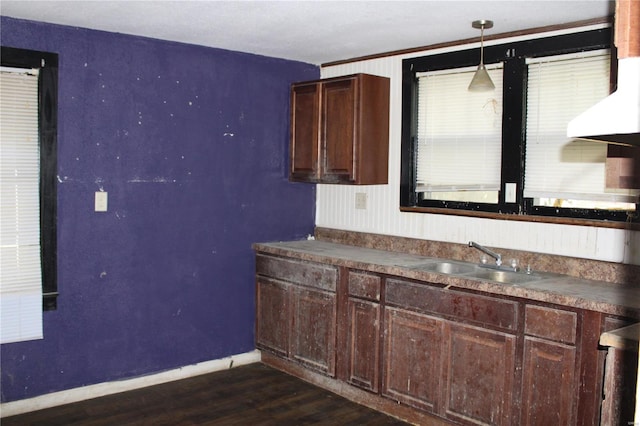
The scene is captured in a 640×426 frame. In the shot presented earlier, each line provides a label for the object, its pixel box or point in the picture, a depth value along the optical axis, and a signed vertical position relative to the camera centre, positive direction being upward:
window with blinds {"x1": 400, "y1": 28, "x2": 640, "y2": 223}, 3.38 +0.37
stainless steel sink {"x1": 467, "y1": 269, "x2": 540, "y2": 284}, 3.38 -0.47
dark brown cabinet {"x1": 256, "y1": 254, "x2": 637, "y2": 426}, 2.88 -0.86
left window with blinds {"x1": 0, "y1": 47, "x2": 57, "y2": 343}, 3.64 -0.03
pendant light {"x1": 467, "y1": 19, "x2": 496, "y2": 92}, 3.35 +0.60
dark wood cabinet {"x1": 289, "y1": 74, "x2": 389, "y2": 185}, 4.30 +0.44
